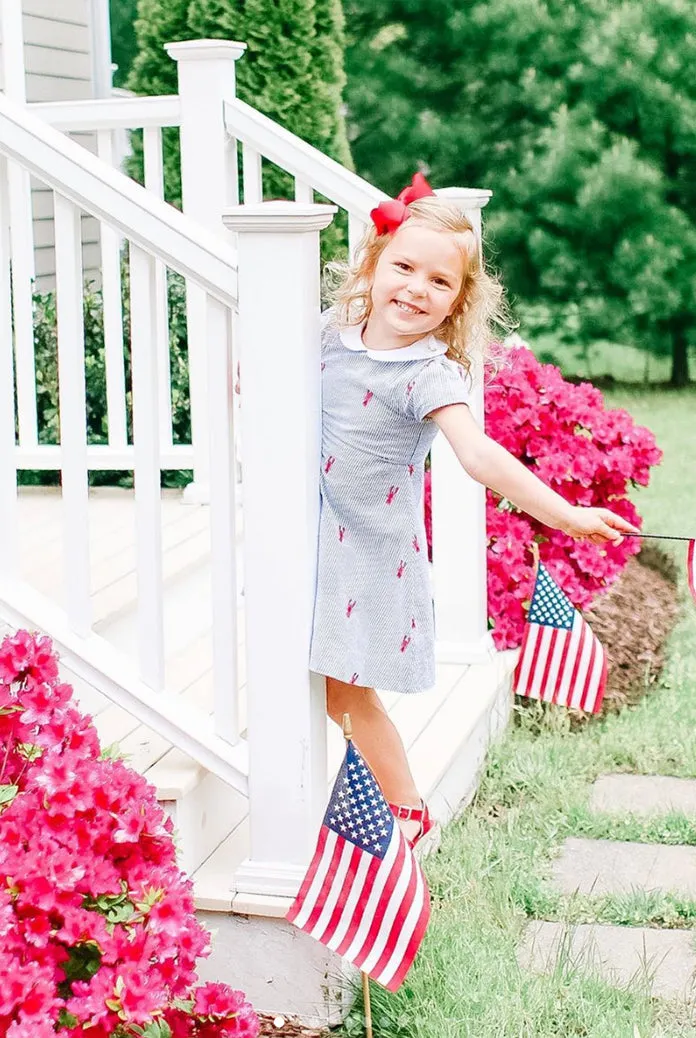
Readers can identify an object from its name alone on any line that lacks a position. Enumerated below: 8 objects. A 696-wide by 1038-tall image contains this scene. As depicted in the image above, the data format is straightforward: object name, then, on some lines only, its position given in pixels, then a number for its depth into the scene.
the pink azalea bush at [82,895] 2.11
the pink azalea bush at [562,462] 4.79
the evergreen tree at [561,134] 12.62
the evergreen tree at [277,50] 9.28
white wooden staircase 2.56
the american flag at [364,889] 2.47
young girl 2.64
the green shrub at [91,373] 5.80
